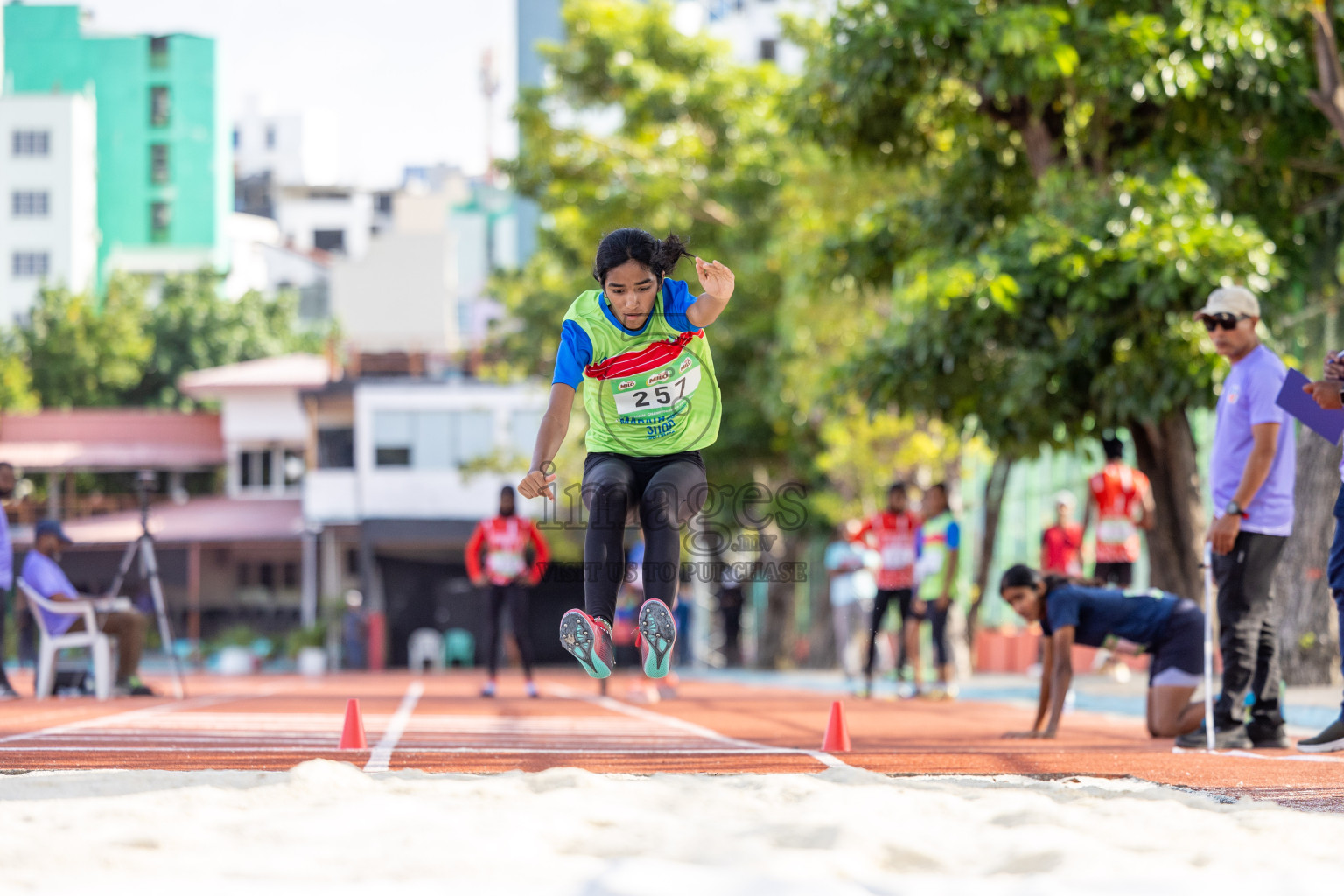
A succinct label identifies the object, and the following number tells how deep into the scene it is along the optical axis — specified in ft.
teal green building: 236.22
